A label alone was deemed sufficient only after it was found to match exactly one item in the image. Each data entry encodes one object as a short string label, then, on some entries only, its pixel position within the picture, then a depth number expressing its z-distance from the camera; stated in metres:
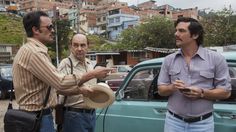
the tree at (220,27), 28.07
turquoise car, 2.64
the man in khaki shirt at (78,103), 2.77
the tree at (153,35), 37.29
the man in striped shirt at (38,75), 2.07
